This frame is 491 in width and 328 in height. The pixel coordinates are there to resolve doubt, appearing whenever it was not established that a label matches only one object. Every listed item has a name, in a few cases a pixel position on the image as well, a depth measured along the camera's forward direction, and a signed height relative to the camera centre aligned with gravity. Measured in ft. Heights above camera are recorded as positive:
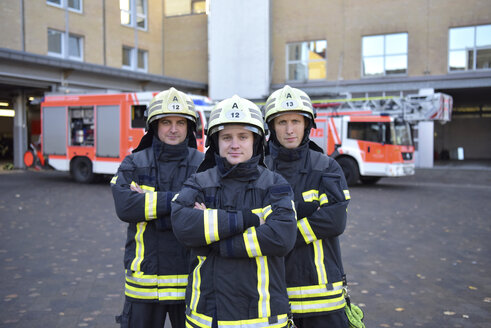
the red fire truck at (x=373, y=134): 47.78 -0.06
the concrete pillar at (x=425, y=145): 75.05 -1.89
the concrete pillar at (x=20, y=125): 70.77 +1.20
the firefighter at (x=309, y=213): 7.99 -1.42
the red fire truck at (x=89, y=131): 48.26 +0.20
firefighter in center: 6.67 -1.43
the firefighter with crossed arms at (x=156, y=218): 8.49 -1.61
